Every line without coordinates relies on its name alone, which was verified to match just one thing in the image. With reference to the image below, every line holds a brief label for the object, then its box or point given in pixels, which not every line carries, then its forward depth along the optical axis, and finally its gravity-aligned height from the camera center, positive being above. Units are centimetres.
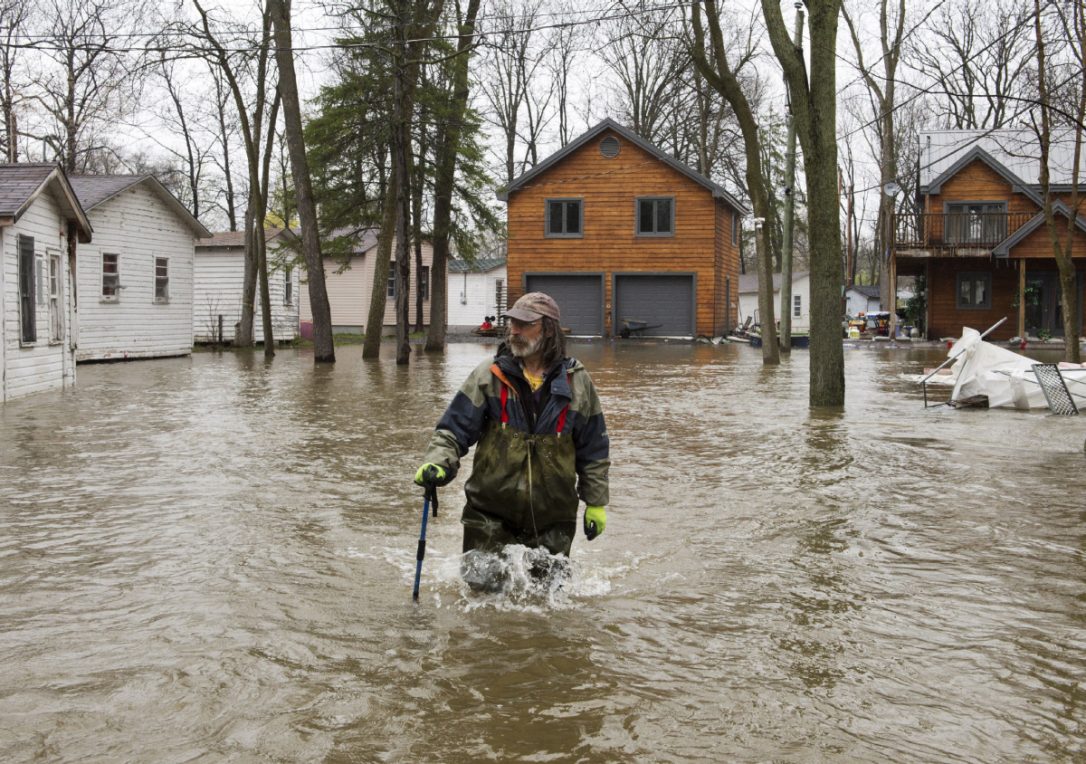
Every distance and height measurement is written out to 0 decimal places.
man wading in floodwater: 561 -57
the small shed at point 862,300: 7588 +135
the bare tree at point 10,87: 3556 +783
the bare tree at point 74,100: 3697 +781
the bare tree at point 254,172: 3073 +474
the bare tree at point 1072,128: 1912 +353
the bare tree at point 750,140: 2550 +440
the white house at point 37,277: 1711 +85
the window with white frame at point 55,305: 1983 +43
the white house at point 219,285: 4119 +153
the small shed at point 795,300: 7164 +135
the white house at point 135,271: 2978 +162
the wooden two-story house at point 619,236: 4384 +336
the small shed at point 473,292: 6619 +191
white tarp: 1567 -81
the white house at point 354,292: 5356 +161
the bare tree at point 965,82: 4257 +995
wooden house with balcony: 4031 +289
